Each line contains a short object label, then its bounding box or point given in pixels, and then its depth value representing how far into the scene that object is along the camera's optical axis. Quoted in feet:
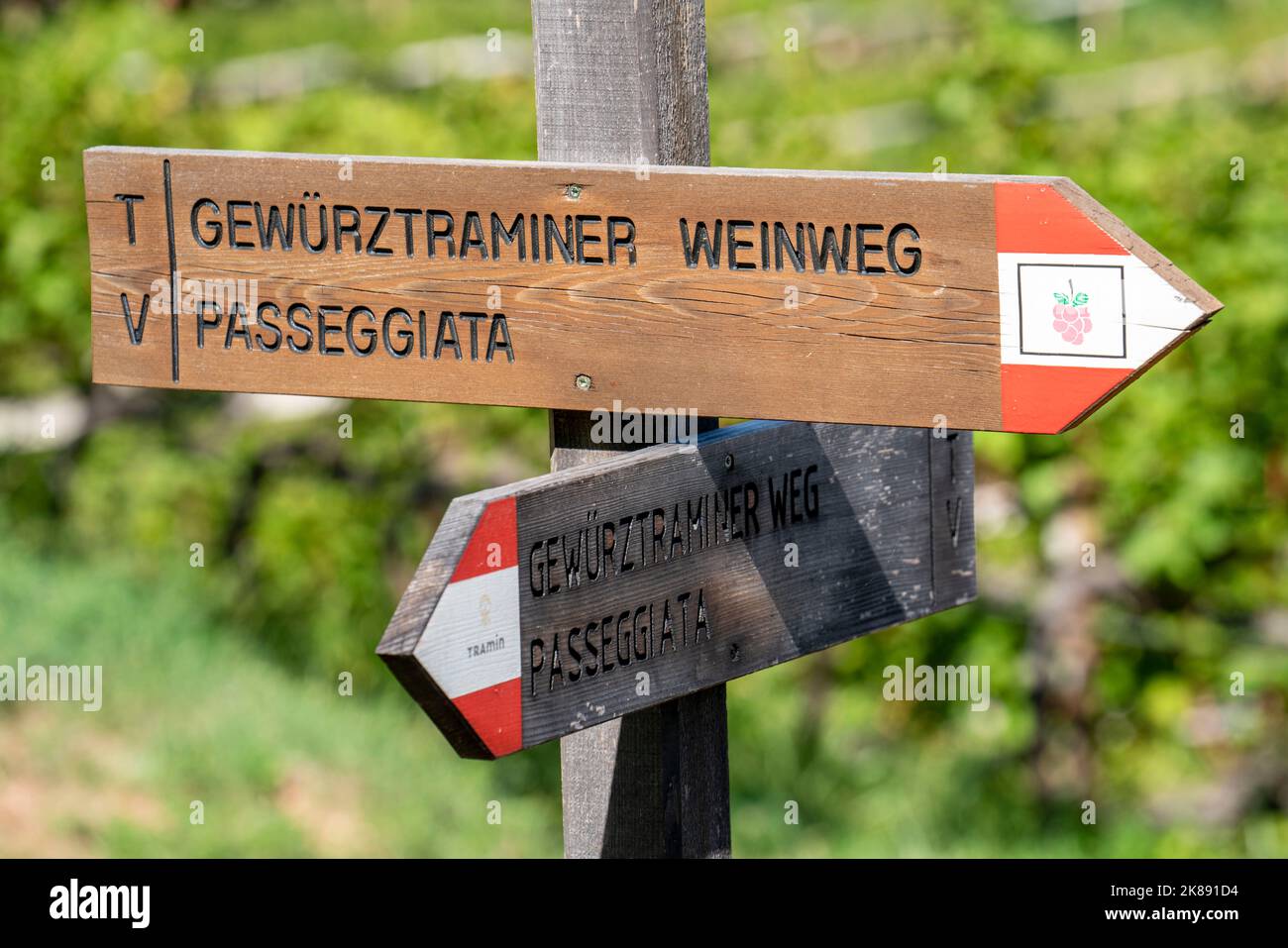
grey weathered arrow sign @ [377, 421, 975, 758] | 7.47
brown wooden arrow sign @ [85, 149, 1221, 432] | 7.43
